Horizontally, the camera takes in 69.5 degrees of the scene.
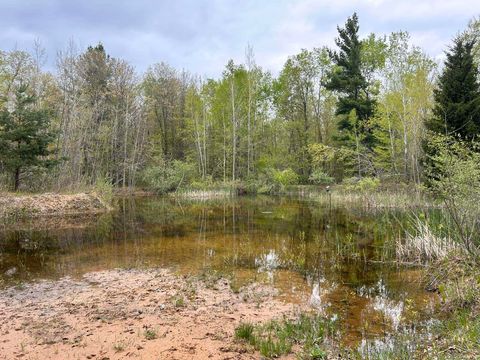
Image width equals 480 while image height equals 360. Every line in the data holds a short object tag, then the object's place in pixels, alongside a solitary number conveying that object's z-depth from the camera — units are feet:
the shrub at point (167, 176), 96.73
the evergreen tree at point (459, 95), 50.70
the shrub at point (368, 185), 57.00
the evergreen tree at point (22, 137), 55.01
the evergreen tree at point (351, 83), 91.09
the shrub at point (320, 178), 95.81
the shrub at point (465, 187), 18.88
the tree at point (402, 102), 68.90
